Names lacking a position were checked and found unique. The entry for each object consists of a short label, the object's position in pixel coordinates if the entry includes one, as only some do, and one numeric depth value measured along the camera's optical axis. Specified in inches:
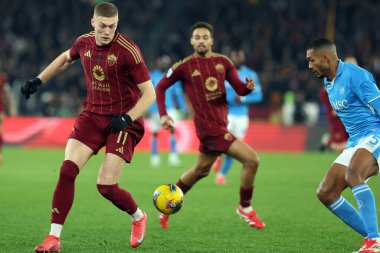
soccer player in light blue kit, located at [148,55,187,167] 1498.5
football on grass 661.9
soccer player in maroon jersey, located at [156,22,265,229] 771.4
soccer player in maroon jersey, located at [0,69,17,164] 1445.6
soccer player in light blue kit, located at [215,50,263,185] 1187.9
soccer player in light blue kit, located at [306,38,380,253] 578.2
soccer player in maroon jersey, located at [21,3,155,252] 587.8
